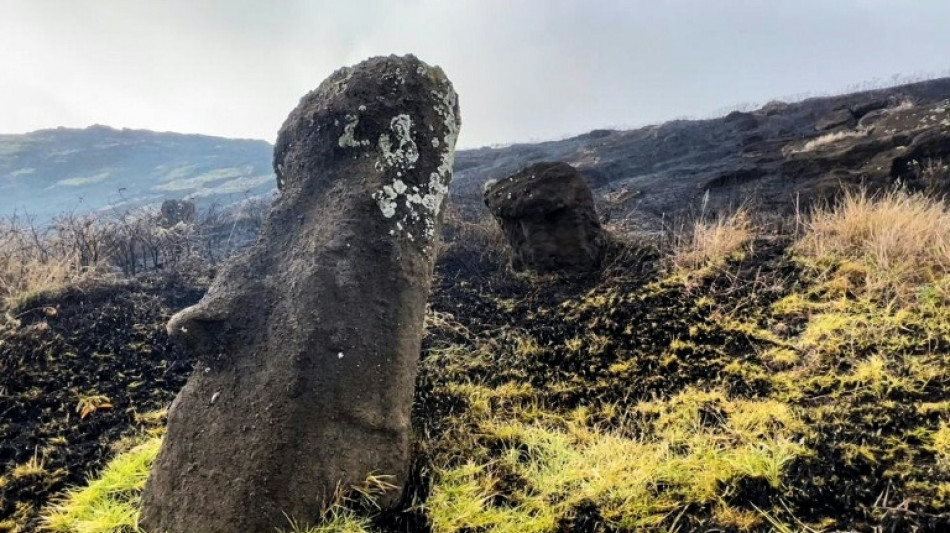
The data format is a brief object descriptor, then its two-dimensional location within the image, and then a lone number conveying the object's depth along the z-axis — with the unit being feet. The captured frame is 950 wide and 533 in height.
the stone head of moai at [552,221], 18.51
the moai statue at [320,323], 7.68
